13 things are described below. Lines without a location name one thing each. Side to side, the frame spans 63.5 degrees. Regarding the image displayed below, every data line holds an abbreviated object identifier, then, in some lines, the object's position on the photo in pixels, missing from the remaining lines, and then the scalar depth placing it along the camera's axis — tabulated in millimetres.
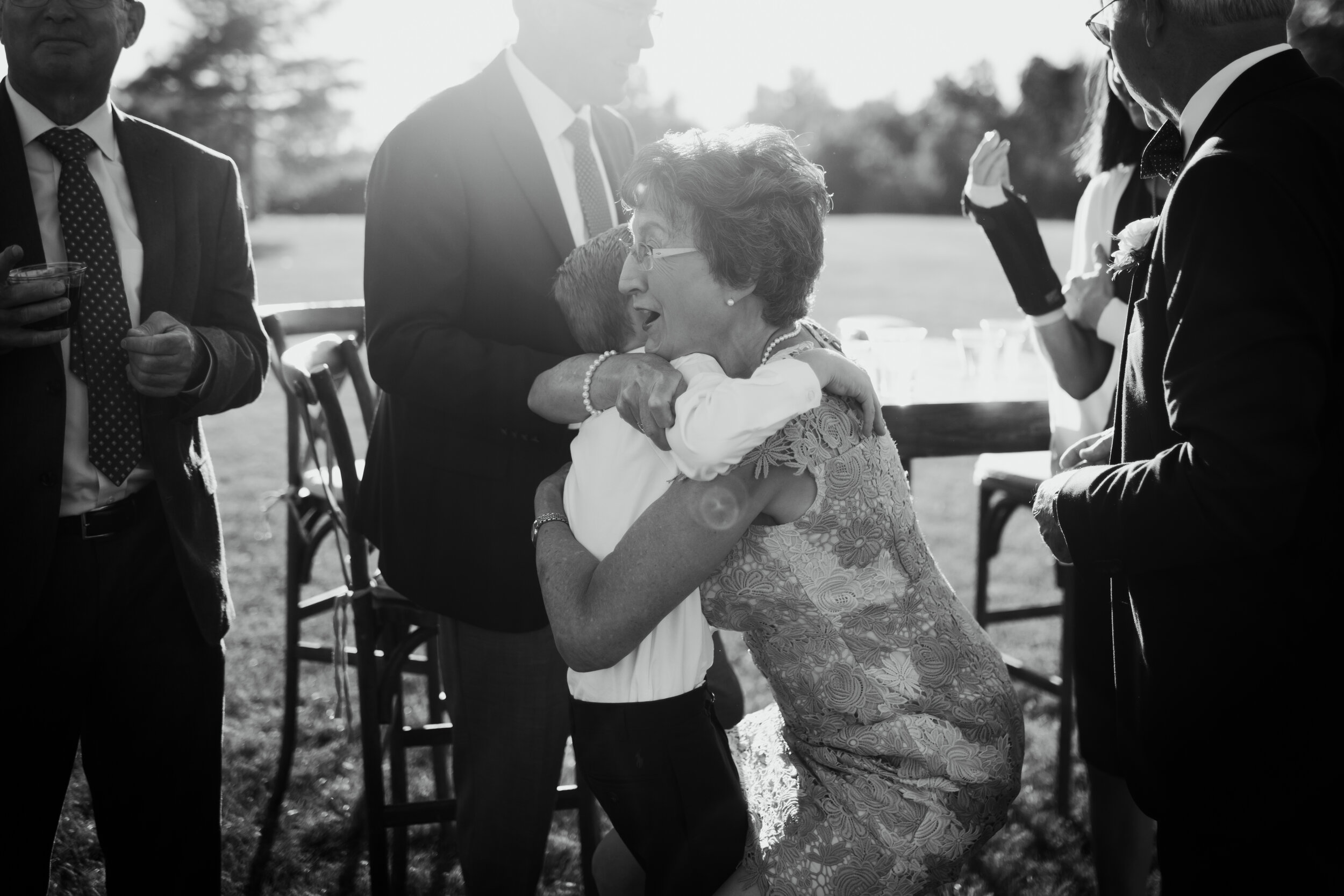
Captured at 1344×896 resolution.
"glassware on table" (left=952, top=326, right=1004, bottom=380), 3705
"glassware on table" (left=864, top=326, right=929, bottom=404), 3303
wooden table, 3189
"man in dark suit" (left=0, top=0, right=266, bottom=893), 2199
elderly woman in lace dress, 1772
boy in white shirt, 1818
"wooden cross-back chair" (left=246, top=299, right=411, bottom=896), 3801
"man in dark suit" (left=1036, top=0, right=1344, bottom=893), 1492
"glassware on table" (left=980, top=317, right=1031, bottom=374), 3729
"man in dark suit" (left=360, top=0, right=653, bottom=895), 2330
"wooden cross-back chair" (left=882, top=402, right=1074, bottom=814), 3207
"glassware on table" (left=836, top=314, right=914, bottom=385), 3412
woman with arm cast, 2646
